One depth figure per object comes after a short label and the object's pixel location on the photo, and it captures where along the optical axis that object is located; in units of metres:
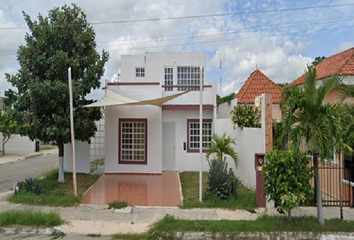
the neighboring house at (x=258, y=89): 13.15
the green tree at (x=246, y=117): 8.68
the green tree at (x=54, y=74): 8.23
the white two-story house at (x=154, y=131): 11.20
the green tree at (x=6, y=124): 18.32
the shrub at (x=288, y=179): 5.36
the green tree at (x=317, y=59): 34.17
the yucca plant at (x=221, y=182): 7.40
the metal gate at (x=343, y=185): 6.84
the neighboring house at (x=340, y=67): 7.93
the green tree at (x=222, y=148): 8.57
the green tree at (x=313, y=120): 5.20
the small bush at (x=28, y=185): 8.02
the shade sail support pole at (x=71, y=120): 7.70
